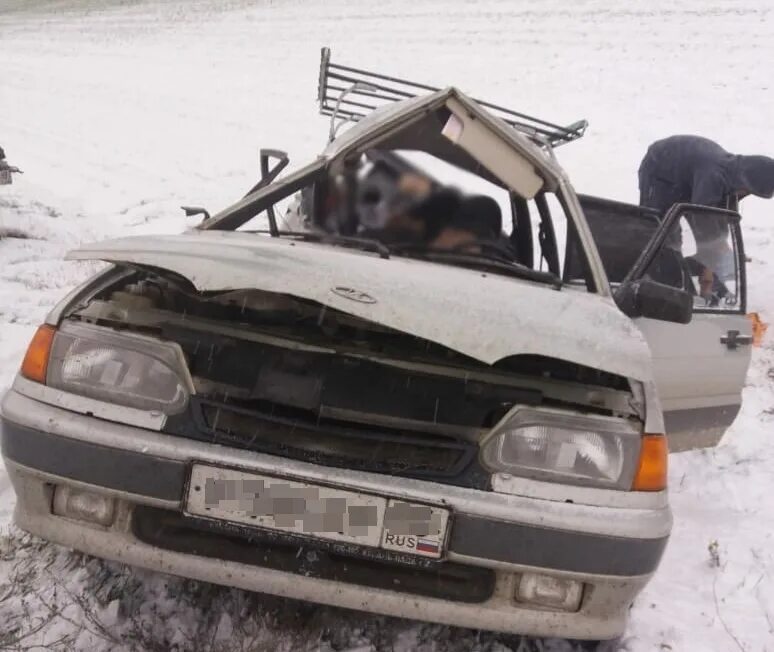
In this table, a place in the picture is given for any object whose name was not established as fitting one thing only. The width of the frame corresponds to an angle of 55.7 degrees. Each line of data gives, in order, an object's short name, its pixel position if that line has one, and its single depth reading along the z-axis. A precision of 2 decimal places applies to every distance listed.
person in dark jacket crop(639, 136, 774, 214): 5.18
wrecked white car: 1.87
